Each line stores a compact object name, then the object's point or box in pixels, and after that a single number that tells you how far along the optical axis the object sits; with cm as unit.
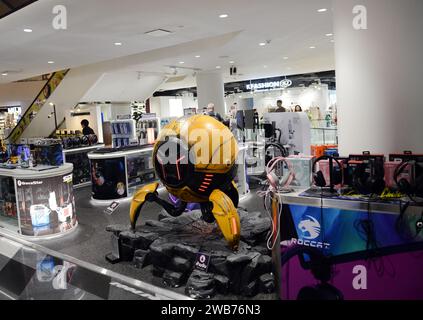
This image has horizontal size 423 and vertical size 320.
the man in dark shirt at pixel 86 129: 1079
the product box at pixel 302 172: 343
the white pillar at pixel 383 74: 349
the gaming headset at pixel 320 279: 291
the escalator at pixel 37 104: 1438
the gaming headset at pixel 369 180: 289
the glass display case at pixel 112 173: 777
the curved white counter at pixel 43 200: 555
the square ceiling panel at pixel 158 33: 711
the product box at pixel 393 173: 286
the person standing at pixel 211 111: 721
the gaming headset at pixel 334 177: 316
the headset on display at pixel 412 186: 271
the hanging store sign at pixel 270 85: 1809
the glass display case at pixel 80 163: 951
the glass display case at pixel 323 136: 1202
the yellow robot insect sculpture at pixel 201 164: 383
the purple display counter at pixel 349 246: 263
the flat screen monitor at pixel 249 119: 953
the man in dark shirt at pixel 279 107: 1070
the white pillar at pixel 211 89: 1457
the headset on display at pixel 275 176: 325
